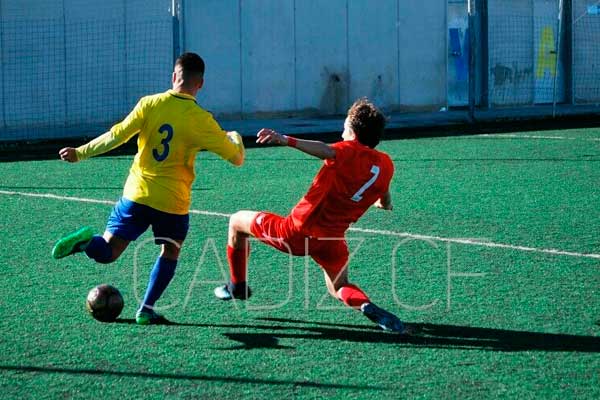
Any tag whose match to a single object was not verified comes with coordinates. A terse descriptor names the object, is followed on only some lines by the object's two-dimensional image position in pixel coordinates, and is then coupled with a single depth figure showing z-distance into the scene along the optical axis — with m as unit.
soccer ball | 13.28
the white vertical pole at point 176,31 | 36.37
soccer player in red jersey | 12.92
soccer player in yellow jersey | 13.09
